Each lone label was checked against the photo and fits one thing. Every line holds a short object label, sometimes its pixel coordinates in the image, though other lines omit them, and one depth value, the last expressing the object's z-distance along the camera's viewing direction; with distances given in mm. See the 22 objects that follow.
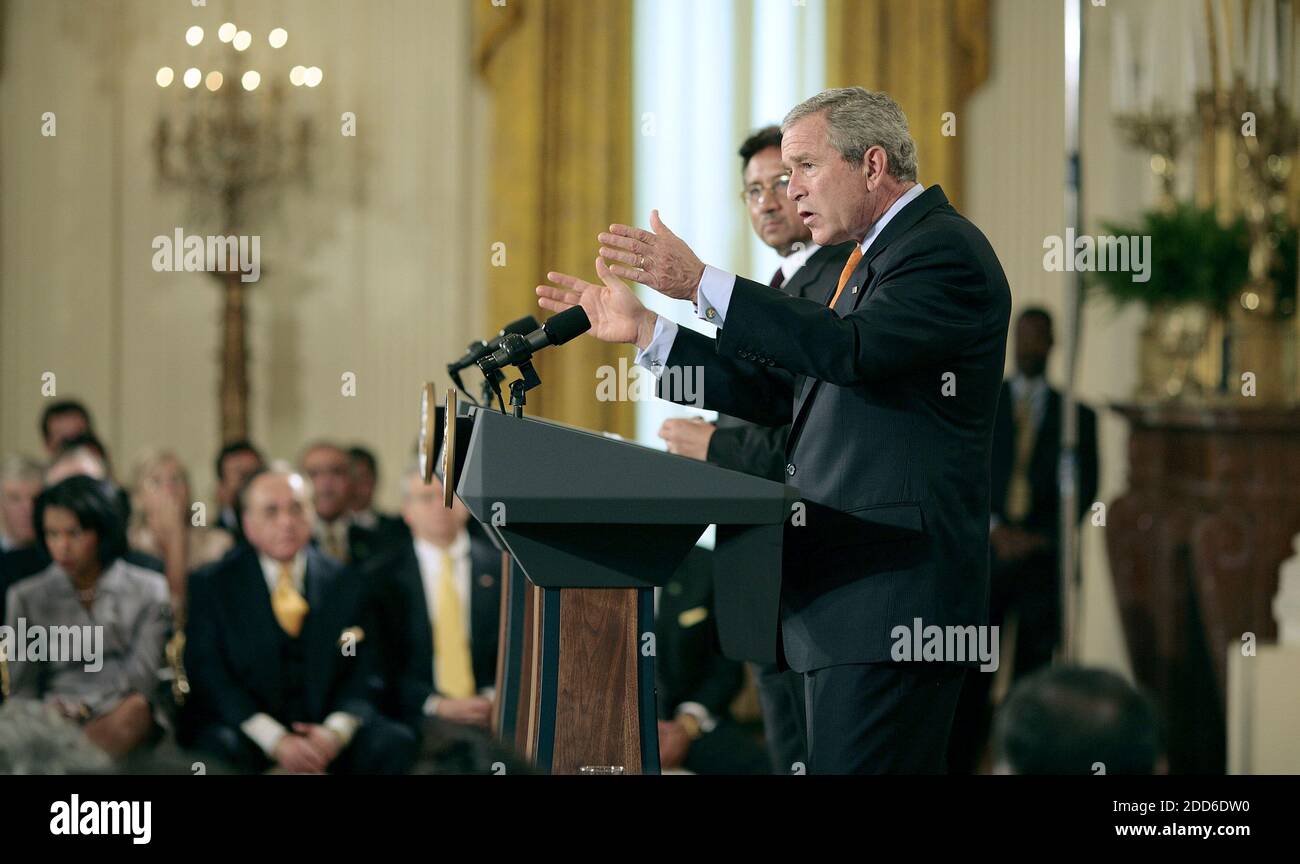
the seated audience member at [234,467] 10617
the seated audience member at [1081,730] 3557
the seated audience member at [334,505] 10430
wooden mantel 9727
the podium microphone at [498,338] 4141
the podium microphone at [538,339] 3994
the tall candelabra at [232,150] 13227
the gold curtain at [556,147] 13352
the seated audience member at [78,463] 10010
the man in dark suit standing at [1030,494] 10812
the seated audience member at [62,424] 11773
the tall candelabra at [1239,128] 10359
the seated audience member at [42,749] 4461
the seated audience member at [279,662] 7465
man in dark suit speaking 3848
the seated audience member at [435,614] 8102
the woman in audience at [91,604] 7676
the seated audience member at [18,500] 10219
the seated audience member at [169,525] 10781
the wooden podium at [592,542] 3703
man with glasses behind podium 5094
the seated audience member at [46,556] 8195
